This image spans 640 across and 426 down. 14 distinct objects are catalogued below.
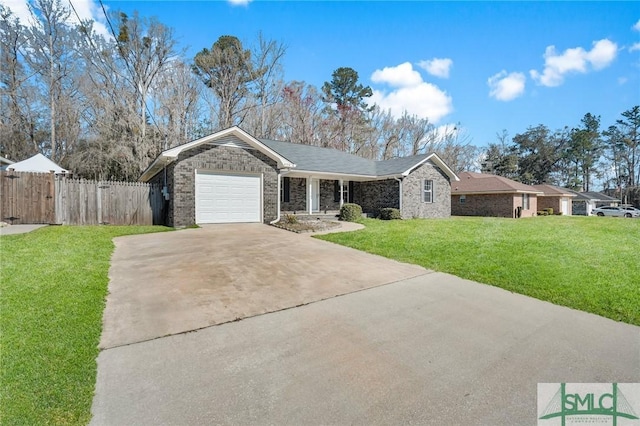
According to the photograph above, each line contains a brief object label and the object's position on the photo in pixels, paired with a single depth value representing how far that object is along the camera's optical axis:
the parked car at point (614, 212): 34.75
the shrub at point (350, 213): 17.27
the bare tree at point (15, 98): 21.05
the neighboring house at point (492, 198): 24.33
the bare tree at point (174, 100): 23.42
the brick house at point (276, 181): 12.68
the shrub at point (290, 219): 13.79
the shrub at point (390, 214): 17.72
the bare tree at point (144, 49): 22.73
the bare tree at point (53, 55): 20.86
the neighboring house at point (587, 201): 38.05
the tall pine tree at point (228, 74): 26.50
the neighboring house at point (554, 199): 31.75
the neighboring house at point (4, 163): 17.28
